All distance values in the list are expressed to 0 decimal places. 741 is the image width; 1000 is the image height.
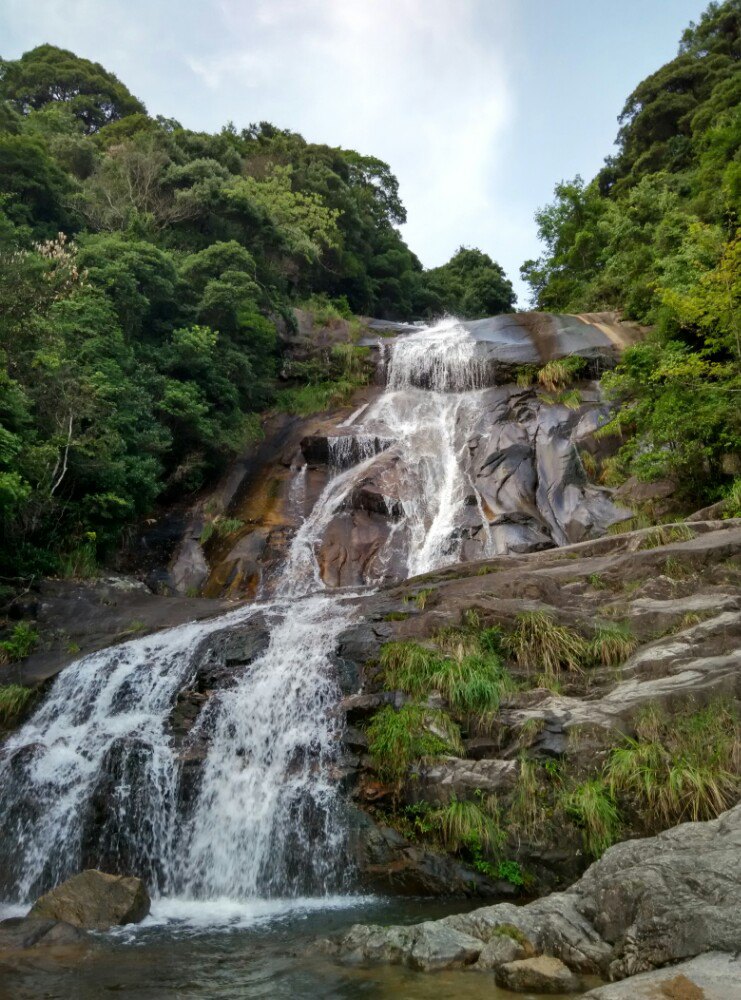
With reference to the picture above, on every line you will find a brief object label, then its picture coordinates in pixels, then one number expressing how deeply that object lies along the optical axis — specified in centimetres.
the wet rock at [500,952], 434
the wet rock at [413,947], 446
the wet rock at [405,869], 653
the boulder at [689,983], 337
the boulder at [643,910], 404
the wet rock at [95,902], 607
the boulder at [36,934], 549
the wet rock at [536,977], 393
